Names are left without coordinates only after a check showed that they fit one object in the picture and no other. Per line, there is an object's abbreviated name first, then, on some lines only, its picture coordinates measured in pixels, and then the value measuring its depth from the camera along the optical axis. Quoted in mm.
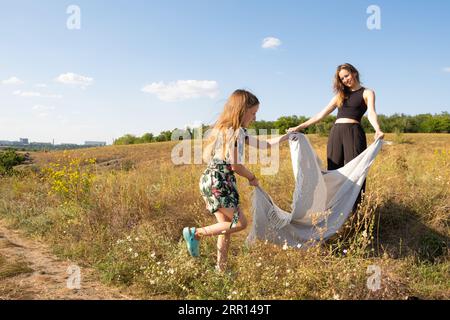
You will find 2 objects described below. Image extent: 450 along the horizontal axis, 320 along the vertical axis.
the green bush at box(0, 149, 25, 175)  10895
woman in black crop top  4504
